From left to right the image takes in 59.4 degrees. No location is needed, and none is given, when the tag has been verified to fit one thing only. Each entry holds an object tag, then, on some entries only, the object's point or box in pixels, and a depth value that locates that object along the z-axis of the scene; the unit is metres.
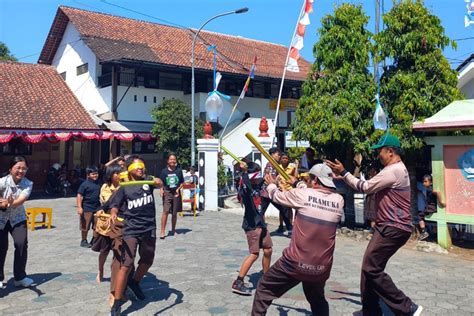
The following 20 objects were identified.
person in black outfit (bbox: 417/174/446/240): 7.66
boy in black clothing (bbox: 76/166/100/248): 7.55
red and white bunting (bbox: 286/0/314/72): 12.88
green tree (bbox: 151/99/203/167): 18.80
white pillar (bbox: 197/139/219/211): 13.12
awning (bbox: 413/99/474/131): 7.26
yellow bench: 9.98
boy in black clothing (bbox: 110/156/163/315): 4.44
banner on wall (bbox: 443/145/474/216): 7.44
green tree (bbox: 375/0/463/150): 8.41
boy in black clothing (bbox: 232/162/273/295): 5.08
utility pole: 11.02
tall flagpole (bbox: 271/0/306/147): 12.85
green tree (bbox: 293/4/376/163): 8.80
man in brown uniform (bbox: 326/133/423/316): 3.98
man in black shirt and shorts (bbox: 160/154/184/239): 8.75
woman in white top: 5.11
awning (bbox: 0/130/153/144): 15.60
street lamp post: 16.03
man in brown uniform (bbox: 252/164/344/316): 3.43
